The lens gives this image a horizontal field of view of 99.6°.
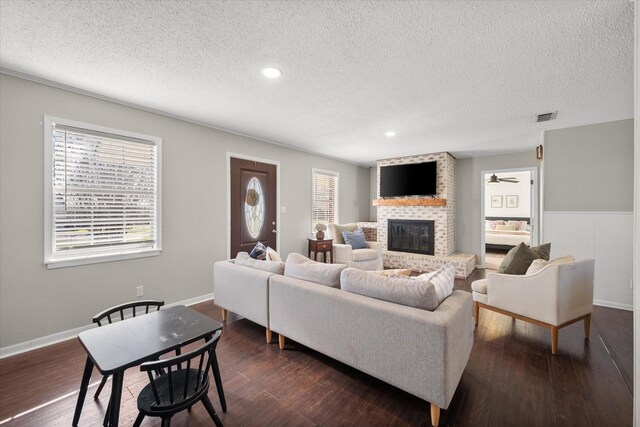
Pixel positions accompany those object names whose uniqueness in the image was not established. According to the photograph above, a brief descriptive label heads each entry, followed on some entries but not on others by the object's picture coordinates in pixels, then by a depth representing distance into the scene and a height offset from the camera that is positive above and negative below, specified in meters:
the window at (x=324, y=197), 5.75 +0.35
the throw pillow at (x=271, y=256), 3.14 -0.51
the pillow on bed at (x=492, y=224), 7.89 -0.33
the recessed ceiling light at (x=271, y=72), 2.31 +1.22
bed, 7.12 -0.53
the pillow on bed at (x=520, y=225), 7.59 -0.34
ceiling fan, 6.18 +0.86
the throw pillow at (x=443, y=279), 1.88 -0.49
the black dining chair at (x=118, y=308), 1.73 -0.66
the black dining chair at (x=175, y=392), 1.22 -0.94
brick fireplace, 5.43 -0.11
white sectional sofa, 1.58 -0.81
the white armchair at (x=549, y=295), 2.38 -0.77
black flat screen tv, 5.62 +0.72
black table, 1.26 -0.70
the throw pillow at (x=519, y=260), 2.80 -0.50
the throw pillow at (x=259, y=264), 2.67 -0.54
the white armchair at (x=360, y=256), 5.23 -0.86
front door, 4.25 +0.13
